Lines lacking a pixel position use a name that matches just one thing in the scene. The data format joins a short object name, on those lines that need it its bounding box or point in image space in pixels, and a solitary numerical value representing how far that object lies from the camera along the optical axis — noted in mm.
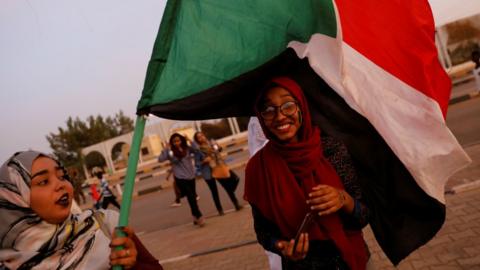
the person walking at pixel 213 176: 7586
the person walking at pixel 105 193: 10320
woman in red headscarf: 1896
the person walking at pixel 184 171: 7387
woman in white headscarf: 1746
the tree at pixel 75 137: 57781
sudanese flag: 1949
